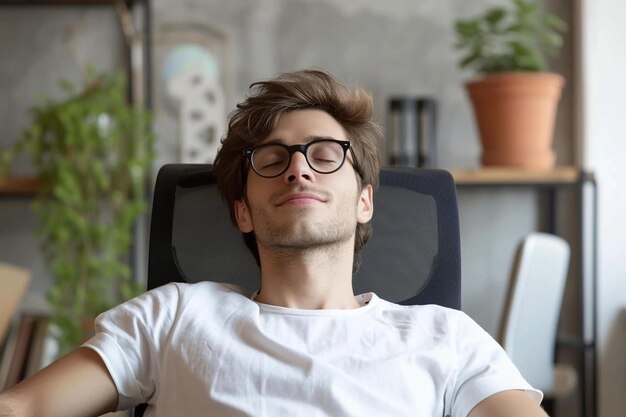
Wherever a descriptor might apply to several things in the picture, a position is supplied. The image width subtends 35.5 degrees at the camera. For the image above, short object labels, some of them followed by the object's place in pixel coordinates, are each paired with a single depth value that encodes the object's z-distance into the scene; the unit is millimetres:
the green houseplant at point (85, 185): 2773
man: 1337
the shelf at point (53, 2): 3000
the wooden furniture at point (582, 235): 2748
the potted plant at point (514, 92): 2738
